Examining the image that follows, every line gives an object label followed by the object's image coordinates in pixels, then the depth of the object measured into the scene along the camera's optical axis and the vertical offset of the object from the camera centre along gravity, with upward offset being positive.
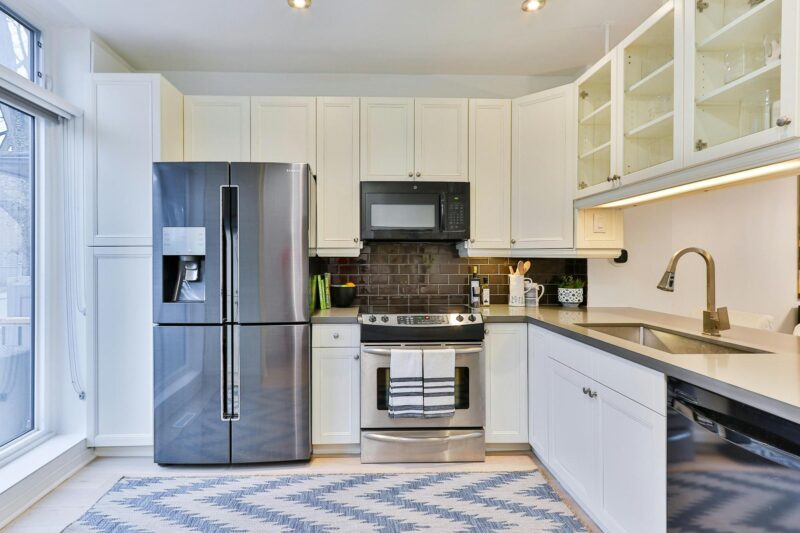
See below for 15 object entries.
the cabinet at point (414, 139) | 2.91 +0.87
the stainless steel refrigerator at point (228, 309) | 2.43 -0.26
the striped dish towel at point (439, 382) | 2.51 -0.71
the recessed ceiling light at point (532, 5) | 2.26 +1.41
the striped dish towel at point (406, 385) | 2.50 -0.72
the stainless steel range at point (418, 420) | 2.56 -0.82
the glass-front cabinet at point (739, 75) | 1.28 +0.66
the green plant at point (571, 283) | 3.04 -0.14
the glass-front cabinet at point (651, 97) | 1.79 +0.82
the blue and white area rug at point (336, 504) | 1.98 -1.23
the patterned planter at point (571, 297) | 3.02 -0.24
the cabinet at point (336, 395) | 2.62 -0.82
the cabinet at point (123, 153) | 2.57 +0.68
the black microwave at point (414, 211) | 2.90 +0.37
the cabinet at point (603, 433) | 1.49 -0.73
